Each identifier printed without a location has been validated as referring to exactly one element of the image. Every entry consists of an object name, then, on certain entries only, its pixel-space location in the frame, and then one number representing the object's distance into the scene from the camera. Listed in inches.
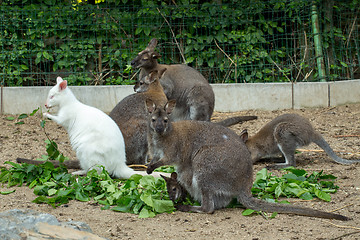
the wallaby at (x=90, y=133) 235.1
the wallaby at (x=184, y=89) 334.3
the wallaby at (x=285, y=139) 261.6
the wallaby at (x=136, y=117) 271.1
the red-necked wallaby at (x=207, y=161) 192.1
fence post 405.4
